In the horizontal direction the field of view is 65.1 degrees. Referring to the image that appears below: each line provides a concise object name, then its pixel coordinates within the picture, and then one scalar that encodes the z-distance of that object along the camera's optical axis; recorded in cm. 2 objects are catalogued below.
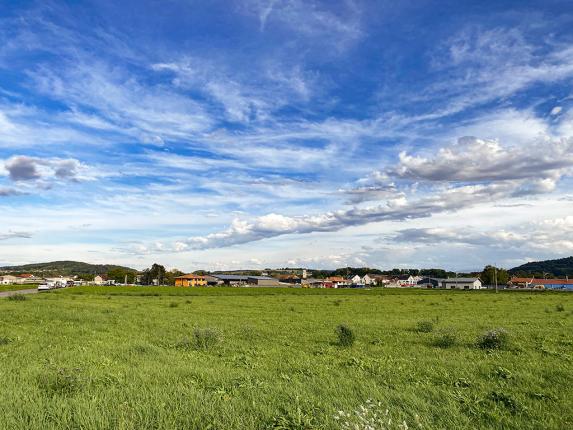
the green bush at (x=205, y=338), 1791
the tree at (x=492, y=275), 18251
